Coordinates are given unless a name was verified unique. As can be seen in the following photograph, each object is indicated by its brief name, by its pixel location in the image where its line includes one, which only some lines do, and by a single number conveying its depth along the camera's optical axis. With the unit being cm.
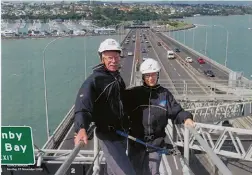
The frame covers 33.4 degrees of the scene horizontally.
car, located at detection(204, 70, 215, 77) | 4790
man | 369
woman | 423
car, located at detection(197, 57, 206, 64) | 6141
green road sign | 812
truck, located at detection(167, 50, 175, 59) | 6624
